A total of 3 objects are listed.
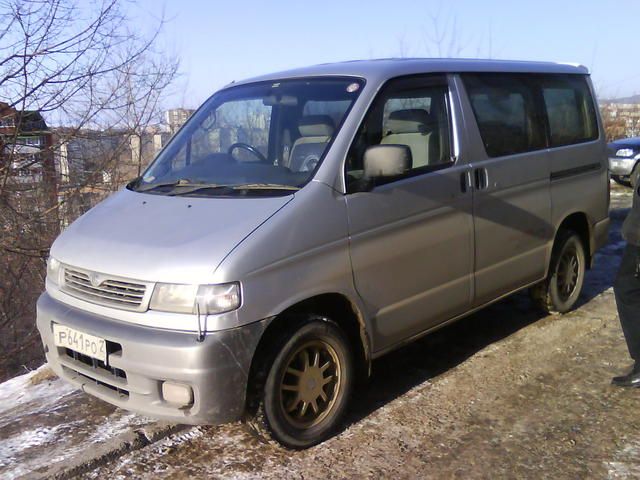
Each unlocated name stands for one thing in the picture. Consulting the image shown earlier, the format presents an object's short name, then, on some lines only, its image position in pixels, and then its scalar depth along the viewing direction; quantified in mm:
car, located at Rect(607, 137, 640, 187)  12609
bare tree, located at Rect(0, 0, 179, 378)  7512
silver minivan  2828
